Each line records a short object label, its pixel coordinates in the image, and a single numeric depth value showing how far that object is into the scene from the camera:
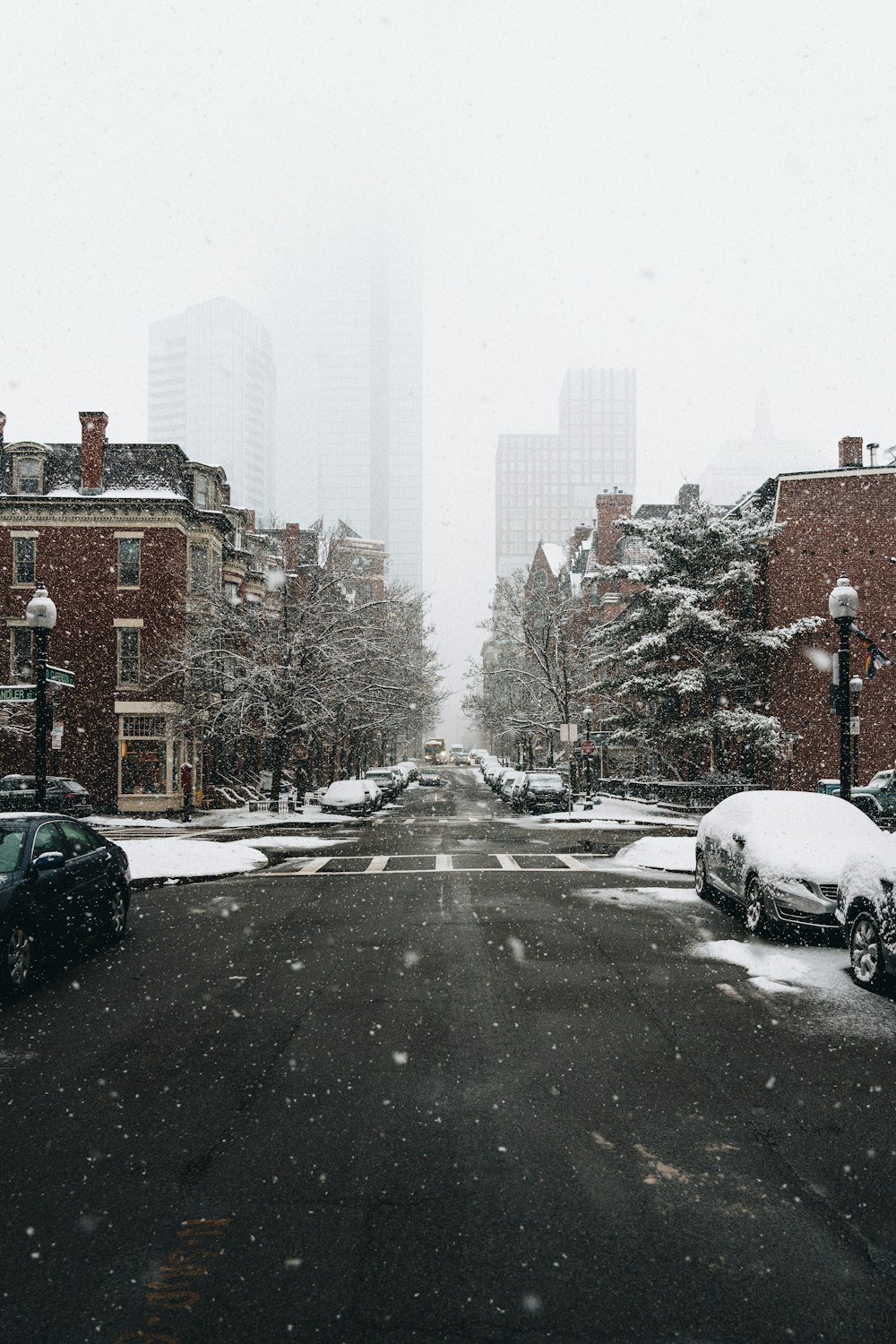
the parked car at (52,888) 8.12
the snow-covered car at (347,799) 34.78
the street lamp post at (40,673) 14.52
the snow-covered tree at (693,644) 34.38
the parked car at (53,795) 29.28
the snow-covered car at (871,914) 8.12
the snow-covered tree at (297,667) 31.77
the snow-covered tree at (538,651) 45.00
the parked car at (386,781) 44.74
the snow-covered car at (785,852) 10.14
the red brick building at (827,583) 38.31
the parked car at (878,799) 27.19
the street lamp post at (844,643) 14.46
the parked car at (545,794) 35.72
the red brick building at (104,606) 36.81
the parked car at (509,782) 42.00
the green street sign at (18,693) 14.27
